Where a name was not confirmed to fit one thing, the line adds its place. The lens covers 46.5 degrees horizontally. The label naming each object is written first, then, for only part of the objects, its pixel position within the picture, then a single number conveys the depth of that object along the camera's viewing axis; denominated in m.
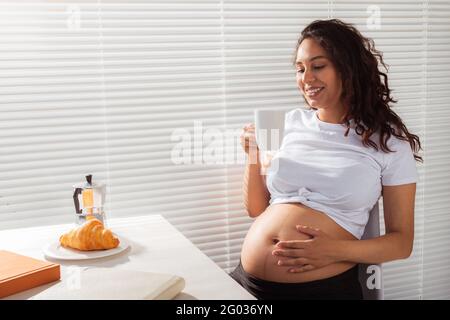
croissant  1.33
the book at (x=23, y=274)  1.06
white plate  1.29
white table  1.09
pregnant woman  1.51
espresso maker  1.58
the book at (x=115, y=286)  1.00
